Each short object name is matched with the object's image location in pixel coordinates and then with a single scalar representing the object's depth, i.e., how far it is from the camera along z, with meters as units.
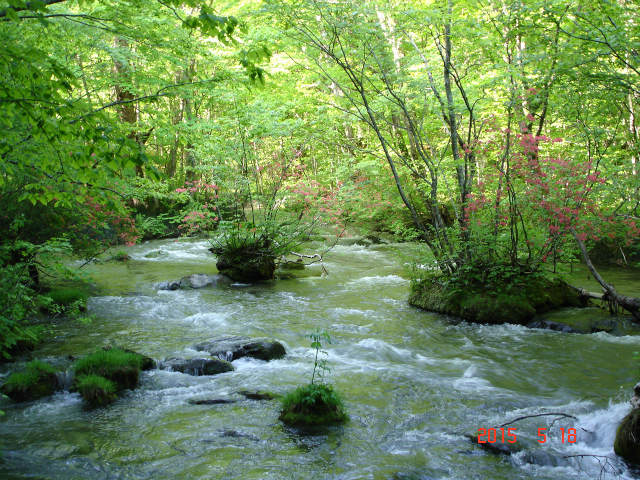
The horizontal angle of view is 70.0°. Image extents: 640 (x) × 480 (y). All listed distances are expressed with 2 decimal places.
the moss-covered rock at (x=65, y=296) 9.50
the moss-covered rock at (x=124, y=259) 15.45
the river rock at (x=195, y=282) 12.20
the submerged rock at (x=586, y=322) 8.00
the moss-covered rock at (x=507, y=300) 9.02
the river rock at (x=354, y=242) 21.27
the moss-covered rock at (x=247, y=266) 13.40
